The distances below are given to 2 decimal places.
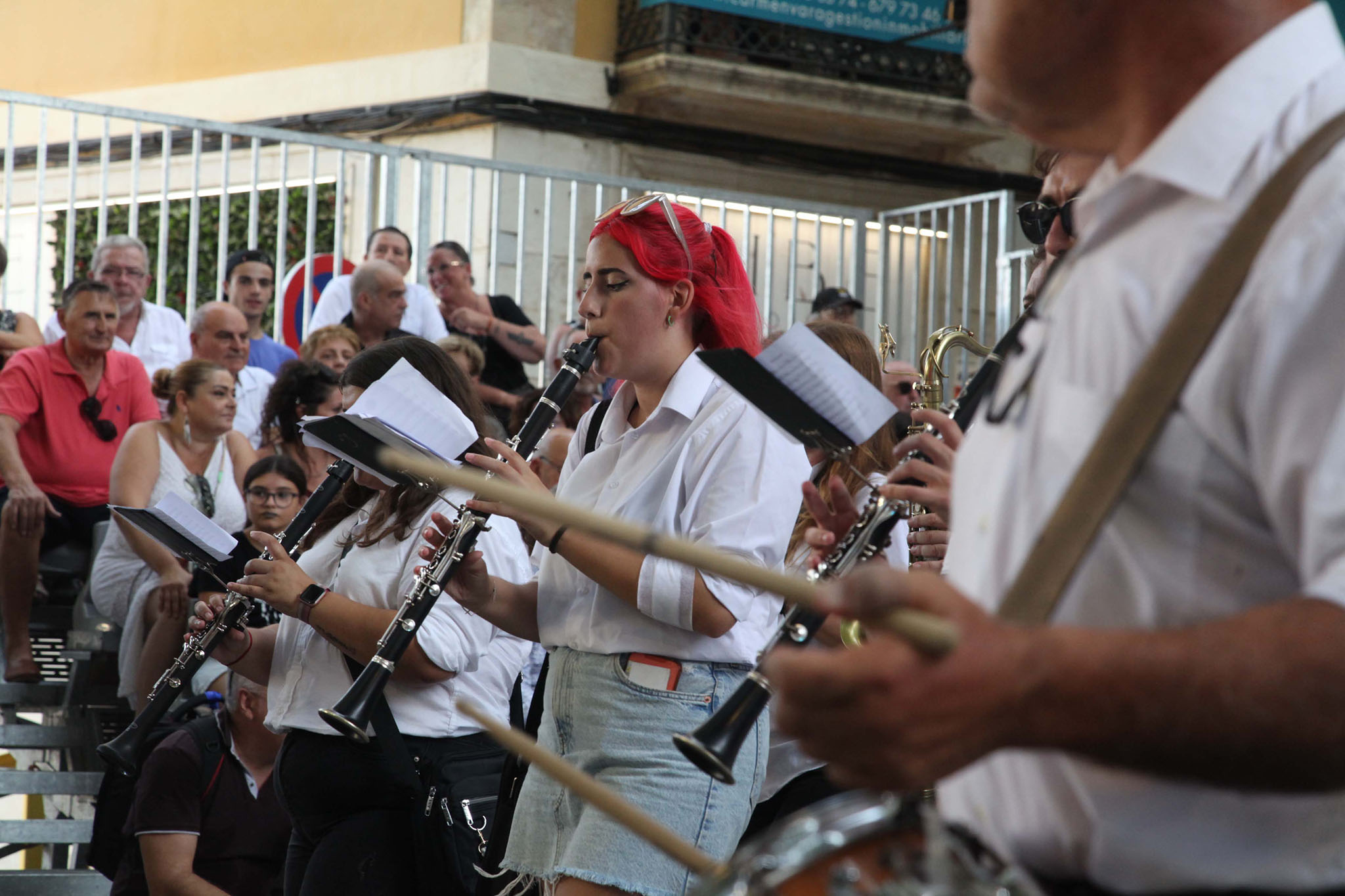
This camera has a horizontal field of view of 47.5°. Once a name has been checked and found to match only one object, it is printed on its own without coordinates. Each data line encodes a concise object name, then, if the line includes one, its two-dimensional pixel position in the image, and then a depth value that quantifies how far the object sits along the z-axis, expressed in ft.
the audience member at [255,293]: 26.11
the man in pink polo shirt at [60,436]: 20.72
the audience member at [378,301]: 25.21
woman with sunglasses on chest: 19.17
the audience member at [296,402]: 20.88
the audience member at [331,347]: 23.26
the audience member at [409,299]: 26.50
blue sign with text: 42.45
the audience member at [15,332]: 23.82
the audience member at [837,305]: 25.79
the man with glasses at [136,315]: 24.81
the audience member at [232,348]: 23.94
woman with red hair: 9.13
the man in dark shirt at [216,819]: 14.51
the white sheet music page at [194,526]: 13.44
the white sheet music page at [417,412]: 10.82
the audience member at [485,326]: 26.58
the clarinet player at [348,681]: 11.16
